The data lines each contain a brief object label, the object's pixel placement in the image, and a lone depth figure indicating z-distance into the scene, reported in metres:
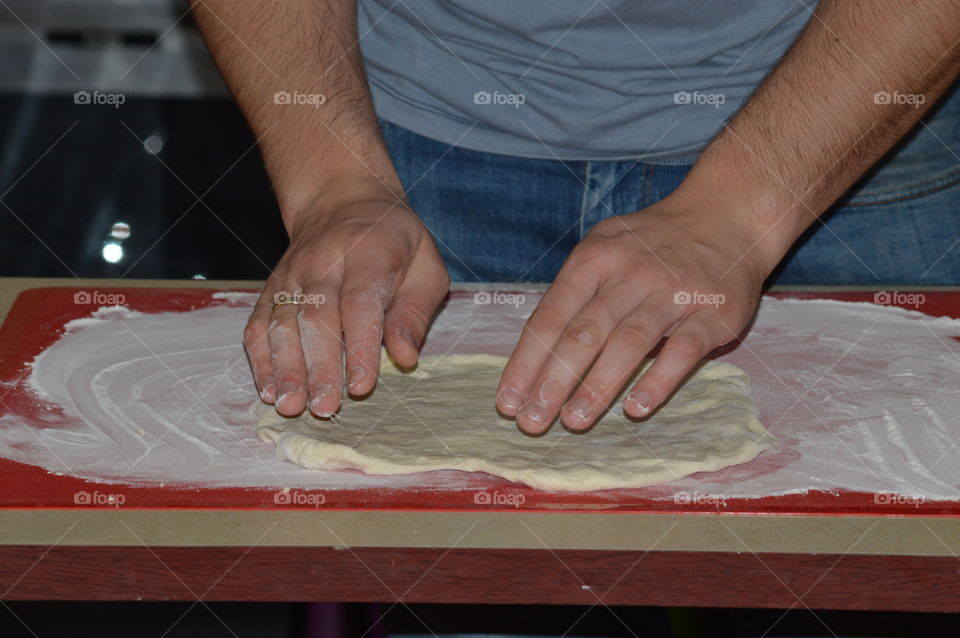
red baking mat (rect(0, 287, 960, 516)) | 1.36
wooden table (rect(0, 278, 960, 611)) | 1.33
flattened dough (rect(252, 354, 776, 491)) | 1.39
